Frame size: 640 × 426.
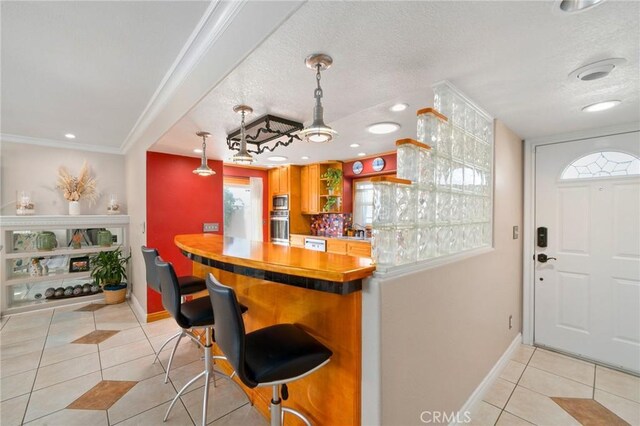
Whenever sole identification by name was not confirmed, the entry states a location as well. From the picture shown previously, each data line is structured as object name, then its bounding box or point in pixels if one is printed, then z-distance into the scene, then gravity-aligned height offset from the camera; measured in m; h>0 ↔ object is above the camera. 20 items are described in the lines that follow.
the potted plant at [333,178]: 4.88 +0.59
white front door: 2.40 -0.38
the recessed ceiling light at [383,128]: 2.57 +0.81
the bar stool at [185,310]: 1.67 -0.66
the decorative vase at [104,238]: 4.18 -0.42
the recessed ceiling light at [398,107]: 2.08 +0.81
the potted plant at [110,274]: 3.97 -0.92
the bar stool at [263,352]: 1.11 -0.64
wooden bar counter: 1.21 -0.53
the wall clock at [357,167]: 4.63 +0.74
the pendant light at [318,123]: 1.46 +0.51
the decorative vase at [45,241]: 3.79 -0.42
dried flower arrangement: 3.93 +0.38
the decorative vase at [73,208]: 3.93 +0.04
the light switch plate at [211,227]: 3.92 -0.24
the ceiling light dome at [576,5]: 1.03 +0.79
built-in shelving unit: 3.59 -0.62
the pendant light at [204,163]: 2.75 +0.50
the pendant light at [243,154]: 2.27 +0.47
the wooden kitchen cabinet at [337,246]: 4.43 -0.59
